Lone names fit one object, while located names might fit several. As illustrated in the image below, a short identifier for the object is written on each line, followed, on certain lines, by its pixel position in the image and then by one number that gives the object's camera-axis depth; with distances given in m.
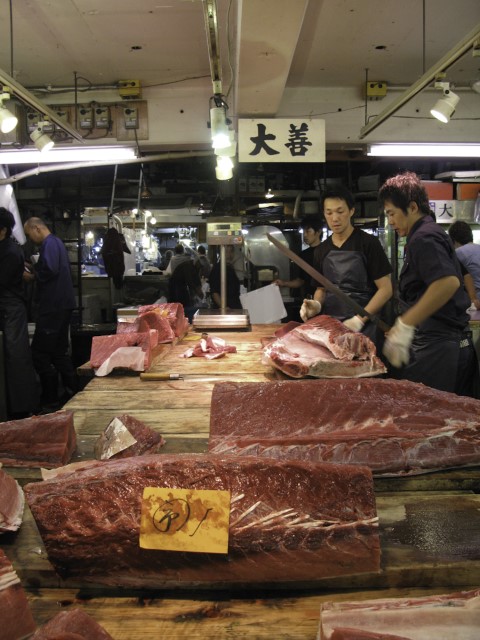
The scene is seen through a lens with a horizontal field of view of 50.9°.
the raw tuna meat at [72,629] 1.13
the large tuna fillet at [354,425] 2.06
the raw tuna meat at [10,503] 1.67
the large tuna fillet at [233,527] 1.45
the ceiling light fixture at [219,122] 5.50
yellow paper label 1.43
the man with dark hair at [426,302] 3.57
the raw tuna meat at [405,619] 1.17
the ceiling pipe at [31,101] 4.74
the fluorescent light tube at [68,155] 7.78
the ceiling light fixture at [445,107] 5.41
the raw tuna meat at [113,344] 3.98
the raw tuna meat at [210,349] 4.39
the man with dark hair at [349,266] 5.00
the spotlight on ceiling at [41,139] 6.26
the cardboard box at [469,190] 10.04
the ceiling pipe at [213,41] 3.81
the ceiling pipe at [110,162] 8.02
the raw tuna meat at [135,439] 2.18
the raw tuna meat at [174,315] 5.35
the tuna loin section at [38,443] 2.18
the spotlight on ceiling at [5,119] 5.22
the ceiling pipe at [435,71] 4.02
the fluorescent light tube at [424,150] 7.82
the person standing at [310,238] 8.02
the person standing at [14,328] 7.03
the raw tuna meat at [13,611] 1.22
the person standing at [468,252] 8.05
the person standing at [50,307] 7.65
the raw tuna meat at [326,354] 3.37
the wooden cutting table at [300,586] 1.32
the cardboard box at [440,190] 10.01
